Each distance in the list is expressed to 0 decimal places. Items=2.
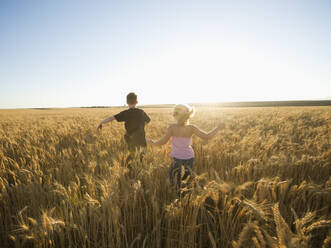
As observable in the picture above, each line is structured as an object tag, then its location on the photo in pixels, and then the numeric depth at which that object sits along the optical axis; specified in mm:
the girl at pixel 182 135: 2262
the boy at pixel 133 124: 3348
